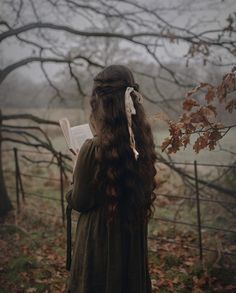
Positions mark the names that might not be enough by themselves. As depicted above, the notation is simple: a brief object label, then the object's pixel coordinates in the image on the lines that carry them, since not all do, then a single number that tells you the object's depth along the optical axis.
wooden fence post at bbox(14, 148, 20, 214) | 6.52
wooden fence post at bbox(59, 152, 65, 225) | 5.91
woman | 2.07
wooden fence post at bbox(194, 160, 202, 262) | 4.51
